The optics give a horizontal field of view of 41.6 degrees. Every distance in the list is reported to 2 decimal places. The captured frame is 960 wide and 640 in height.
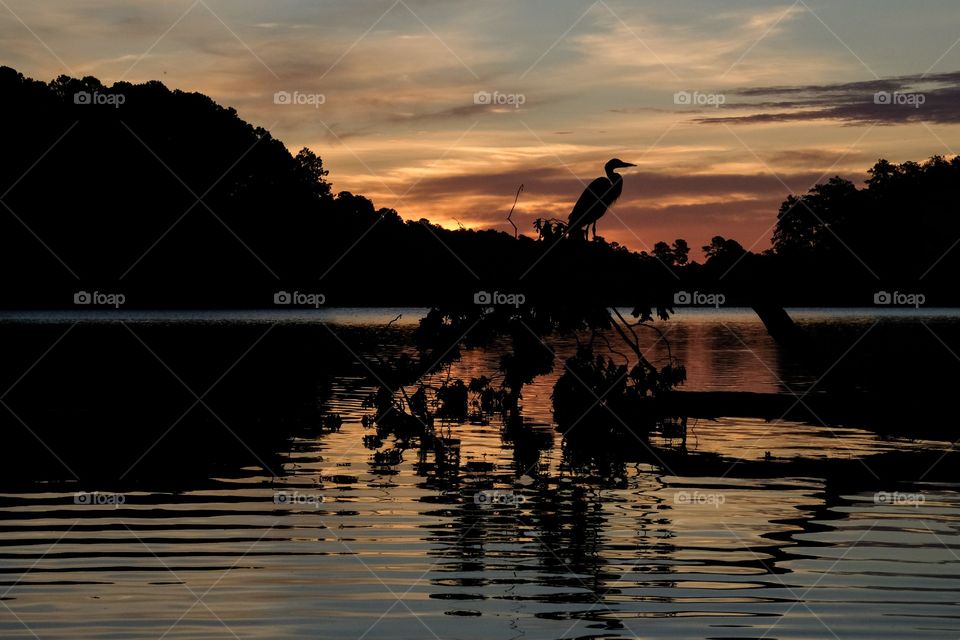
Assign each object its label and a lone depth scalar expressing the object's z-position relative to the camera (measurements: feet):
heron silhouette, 74.69
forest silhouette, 399.44
